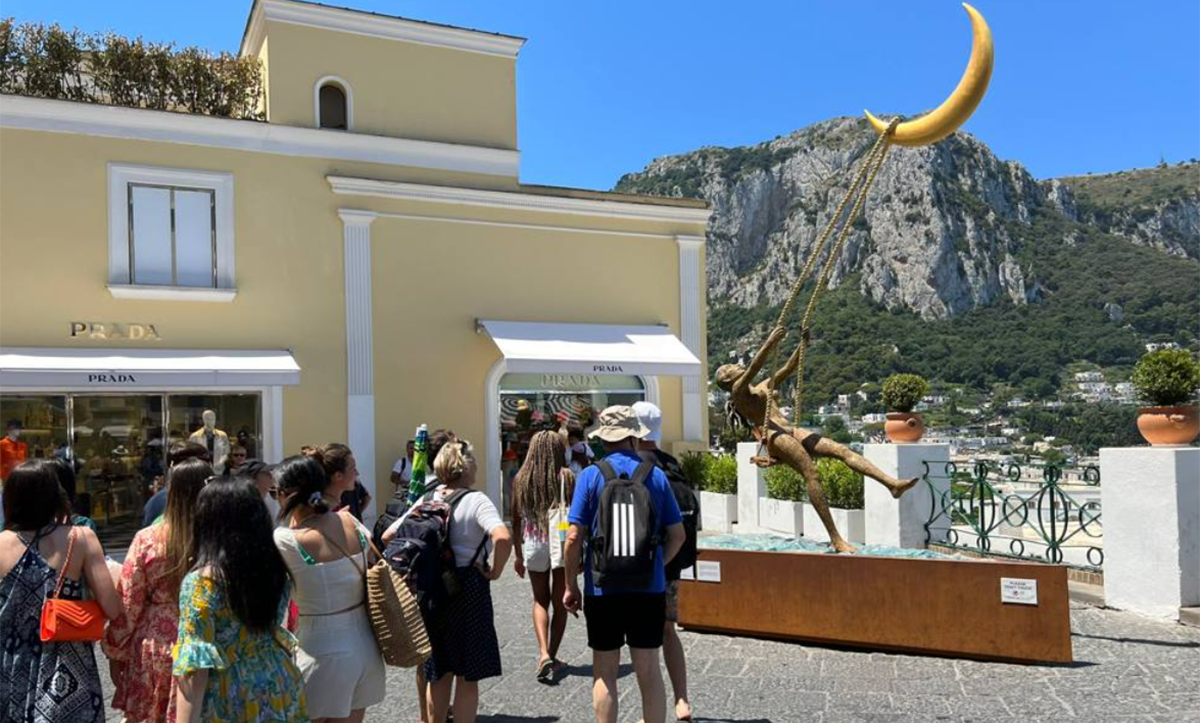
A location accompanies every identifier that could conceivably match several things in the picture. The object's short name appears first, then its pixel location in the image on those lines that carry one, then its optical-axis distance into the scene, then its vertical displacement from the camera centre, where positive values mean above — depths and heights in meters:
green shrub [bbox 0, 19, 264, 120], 14.81 +4.63
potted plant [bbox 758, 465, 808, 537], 12.52 -1.66
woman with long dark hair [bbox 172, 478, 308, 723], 3.26 -0.77
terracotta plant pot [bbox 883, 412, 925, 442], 9.67 -0.58
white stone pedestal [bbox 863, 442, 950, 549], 9.64 -1.28
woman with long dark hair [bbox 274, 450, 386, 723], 3.84 -0.83
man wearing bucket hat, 4.61 -0.89
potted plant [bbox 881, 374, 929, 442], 9.64 -0.36
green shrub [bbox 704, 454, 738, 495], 15.01 -1.56
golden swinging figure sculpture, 6.97 +0.03
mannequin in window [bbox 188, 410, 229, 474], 14.34 -0.82
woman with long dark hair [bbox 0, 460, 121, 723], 3.72 -0.78
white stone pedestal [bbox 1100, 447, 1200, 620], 7.47 -1.24
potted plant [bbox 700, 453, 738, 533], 14.76 -1.81
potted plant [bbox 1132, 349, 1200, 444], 7.62 -0.26
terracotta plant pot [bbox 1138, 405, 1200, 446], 7.61 -0.48
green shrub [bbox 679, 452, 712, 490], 15.80 -1.54
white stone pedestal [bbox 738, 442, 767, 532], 13.43 -1.57
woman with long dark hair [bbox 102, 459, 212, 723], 3.99 -0.93
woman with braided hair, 6.65 -0.97
